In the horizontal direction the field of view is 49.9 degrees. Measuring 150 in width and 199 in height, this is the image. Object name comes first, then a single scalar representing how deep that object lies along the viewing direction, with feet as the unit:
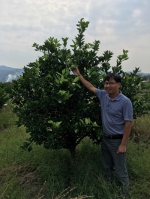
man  7.07
